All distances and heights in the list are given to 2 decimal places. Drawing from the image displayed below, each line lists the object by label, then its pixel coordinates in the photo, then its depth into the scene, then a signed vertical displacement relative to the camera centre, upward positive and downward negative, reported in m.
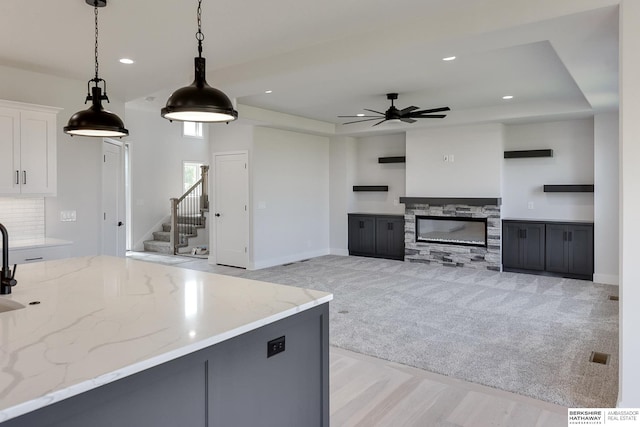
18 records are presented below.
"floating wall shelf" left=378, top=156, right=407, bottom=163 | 8.84 +0.99
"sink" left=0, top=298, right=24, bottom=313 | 2.09 -0.47
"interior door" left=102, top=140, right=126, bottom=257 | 5.60 +0.15
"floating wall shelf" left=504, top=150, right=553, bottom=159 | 7.28 +0.91
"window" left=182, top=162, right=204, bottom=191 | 11.34 +0.91
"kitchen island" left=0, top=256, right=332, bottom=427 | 1.26 -0.48
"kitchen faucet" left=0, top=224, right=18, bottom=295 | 2.24 -0.36
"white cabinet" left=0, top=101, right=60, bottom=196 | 4.24 +0.59
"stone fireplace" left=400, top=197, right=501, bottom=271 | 7.66 -0.44
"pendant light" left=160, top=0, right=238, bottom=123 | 2.16 +0.53
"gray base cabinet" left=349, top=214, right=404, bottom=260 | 8.81 -0.58
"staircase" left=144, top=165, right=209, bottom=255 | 9.94 -0.43
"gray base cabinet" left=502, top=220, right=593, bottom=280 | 6.82 -0.66
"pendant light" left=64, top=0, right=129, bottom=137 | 2.82 +0.56
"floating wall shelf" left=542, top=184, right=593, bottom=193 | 6.87 +0.30
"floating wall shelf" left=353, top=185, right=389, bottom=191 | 9.15 +0.42
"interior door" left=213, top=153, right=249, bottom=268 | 7.97 -0.02
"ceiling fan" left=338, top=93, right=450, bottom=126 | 5.83 +1.27
